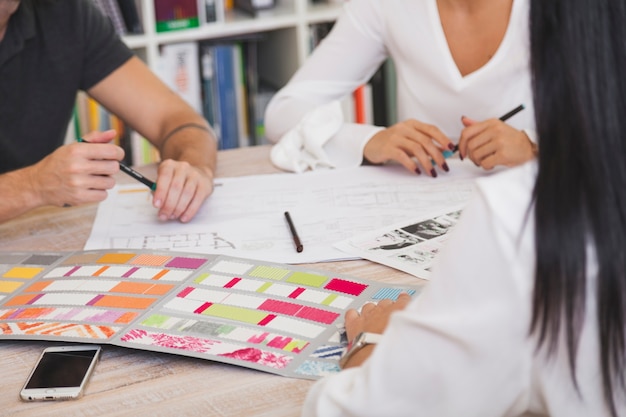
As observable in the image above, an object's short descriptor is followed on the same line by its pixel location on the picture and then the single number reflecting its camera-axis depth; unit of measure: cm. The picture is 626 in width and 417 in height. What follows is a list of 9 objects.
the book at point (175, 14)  251
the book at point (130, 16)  245
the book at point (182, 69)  256
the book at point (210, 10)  254
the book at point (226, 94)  264
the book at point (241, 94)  267
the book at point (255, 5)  262
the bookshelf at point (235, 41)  250
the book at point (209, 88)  262
